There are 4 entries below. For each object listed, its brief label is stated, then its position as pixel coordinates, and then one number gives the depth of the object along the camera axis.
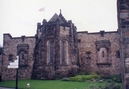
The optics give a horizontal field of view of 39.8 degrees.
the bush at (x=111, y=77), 25.52
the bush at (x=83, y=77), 23.02
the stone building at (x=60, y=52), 26.25
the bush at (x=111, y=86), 13.68
